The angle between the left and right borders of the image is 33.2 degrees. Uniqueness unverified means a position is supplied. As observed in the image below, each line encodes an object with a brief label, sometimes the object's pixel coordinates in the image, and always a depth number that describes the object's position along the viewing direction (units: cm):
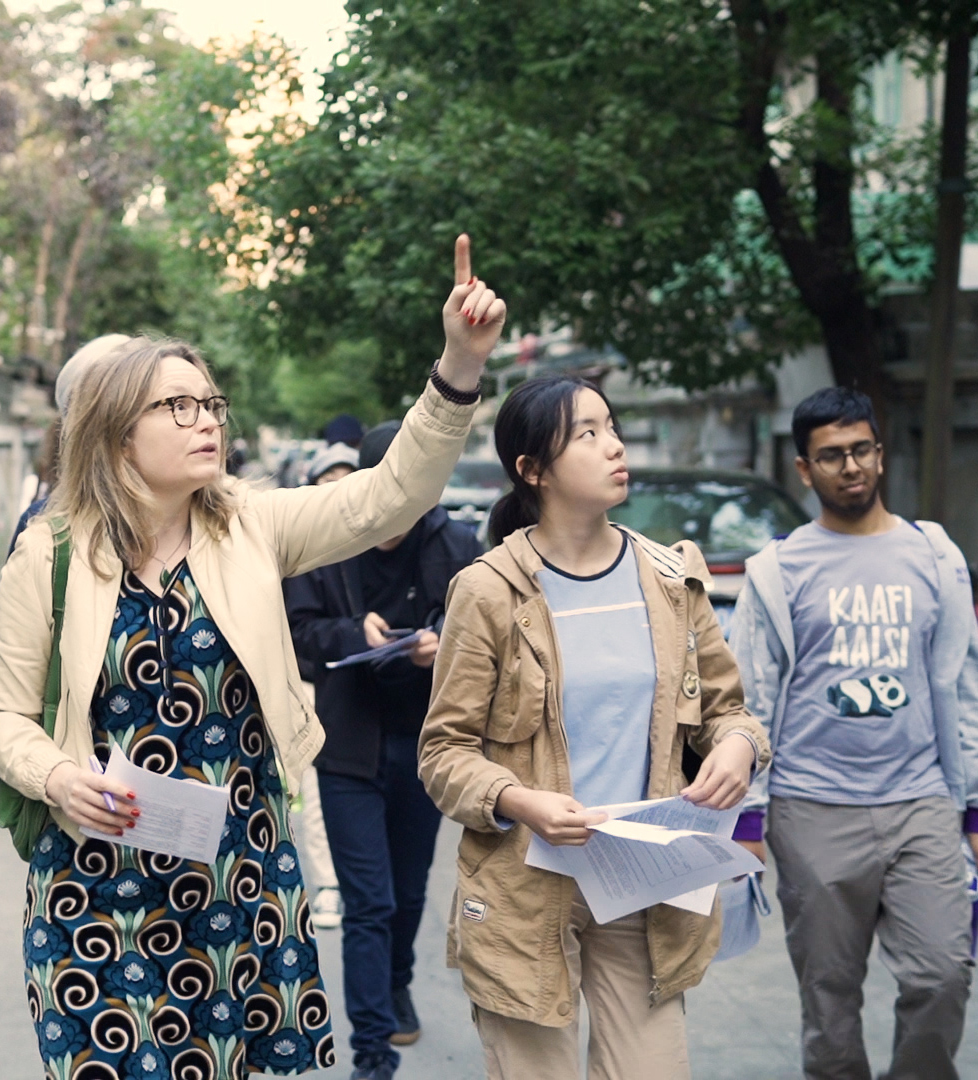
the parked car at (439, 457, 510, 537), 1664
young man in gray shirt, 394
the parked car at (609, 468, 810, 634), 909
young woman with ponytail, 300
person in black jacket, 455
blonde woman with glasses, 285
